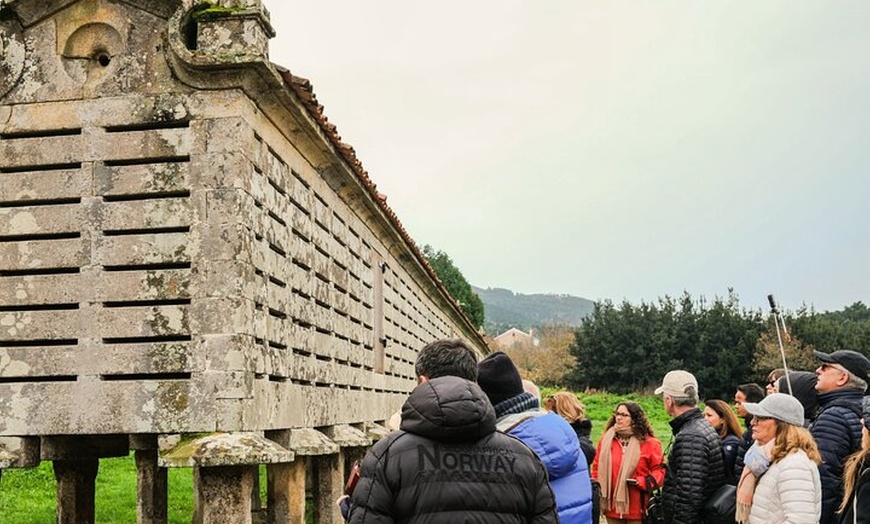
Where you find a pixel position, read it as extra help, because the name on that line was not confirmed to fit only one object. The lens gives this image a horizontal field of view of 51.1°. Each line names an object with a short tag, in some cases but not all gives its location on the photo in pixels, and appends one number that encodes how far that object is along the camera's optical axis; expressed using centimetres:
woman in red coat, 747
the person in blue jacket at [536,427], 400
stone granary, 610
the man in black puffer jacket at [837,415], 539
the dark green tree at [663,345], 4241
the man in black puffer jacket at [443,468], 306
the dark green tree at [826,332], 4172
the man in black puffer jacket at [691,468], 606
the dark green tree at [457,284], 5703
